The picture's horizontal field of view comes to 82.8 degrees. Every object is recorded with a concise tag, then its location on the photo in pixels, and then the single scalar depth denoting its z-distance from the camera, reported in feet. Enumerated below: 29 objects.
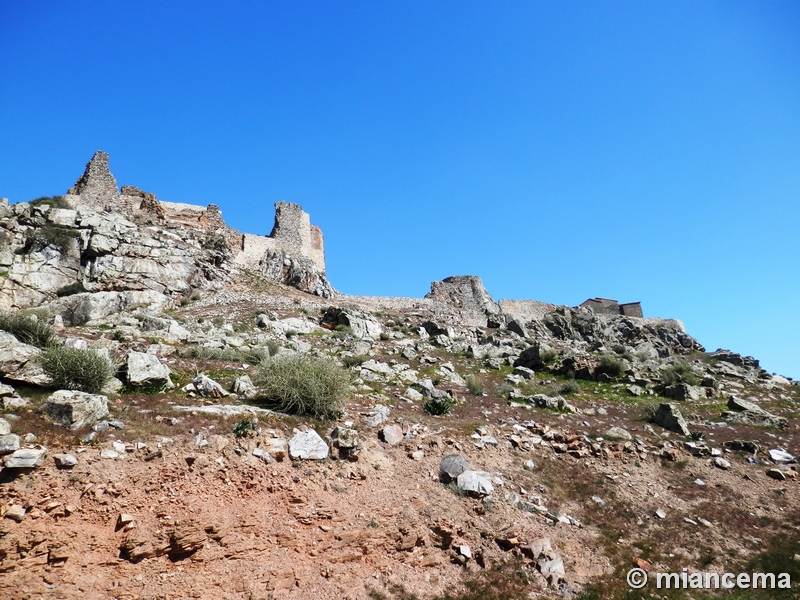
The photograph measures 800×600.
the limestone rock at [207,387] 31.99
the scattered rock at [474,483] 28.30
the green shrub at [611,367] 72.79
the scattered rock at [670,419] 45.17
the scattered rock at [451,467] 29.25
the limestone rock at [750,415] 52.34
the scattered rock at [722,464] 37.78
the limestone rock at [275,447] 25.22
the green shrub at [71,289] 73.31
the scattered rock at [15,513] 17.92
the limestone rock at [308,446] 26.18
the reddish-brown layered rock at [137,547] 18.95
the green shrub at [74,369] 27.53
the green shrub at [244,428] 25.57
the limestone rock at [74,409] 23.00
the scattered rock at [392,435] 30.76
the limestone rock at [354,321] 80.69
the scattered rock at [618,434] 40.82
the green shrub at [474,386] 52.44
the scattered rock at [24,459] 18.88
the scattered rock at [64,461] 20.04
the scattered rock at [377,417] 32.40
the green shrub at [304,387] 31.17
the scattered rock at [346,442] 27.43
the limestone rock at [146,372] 31.73
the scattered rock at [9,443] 19.35
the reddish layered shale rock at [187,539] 19.66
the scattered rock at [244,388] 33.36
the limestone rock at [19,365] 26.63
